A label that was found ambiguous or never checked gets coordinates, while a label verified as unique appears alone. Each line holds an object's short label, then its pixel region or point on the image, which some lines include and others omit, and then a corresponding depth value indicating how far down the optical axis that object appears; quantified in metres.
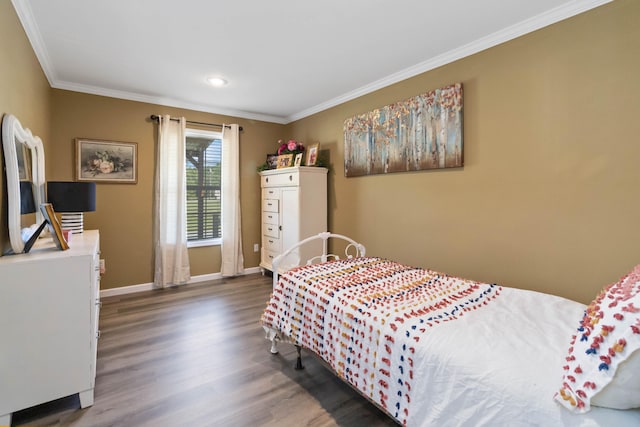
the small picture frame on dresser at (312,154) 4.10
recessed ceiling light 3.29
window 4.38
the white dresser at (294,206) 3.95
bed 0.91
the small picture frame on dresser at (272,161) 4.58
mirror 1.76
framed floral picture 3.56
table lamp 2.53
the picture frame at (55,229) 1.97
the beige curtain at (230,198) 4.48
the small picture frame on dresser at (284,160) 4.25
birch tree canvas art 2.70
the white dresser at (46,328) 1.63
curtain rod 3.94
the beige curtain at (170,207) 3.98
